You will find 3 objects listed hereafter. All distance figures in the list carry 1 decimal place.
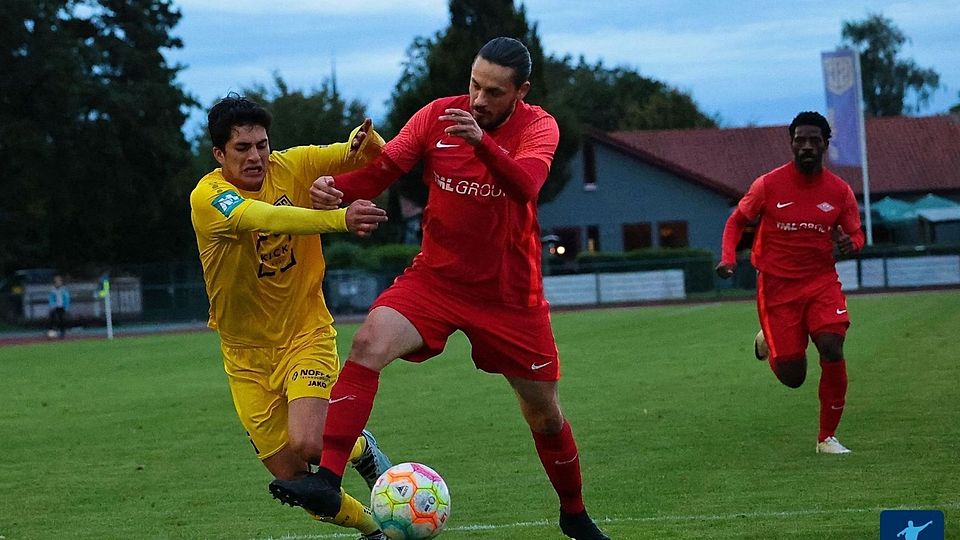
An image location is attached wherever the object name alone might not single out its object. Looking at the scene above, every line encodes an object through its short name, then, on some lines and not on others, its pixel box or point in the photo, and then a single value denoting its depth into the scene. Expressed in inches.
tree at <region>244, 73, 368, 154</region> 2534.4
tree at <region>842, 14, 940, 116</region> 3836.1
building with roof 2266.2
